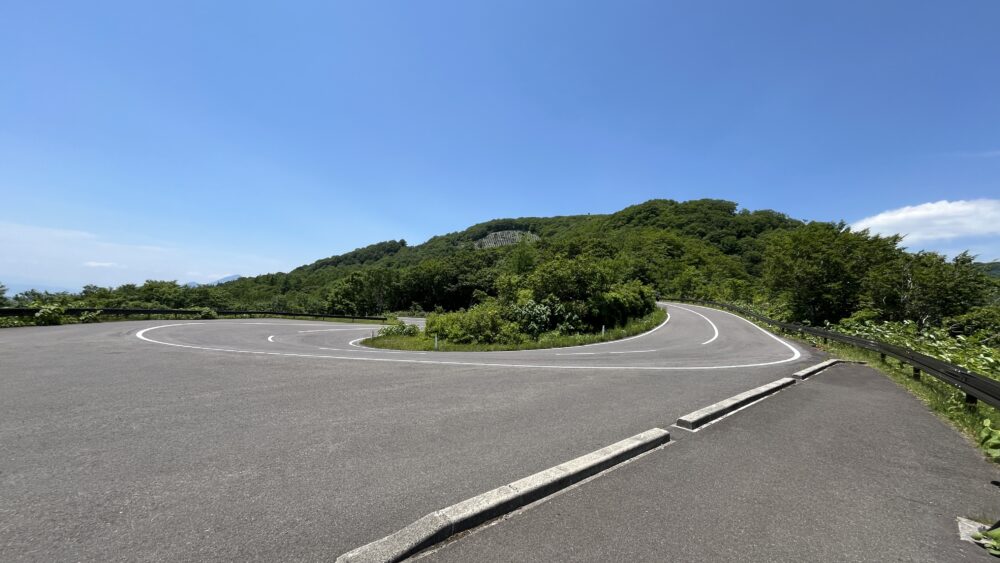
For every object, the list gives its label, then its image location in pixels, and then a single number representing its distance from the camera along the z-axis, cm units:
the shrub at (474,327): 1786
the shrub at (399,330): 2041
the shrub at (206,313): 2787
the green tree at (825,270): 2572
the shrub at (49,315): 1775
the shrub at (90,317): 1998
